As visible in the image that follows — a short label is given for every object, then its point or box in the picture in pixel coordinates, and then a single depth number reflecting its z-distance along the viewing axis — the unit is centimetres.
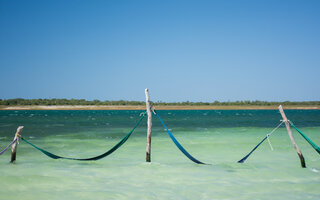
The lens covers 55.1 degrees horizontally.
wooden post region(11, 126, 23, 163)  895
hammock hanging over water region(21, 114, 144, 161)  888
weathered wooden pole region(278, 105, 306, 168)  869
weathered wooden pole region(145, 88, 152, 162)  934
